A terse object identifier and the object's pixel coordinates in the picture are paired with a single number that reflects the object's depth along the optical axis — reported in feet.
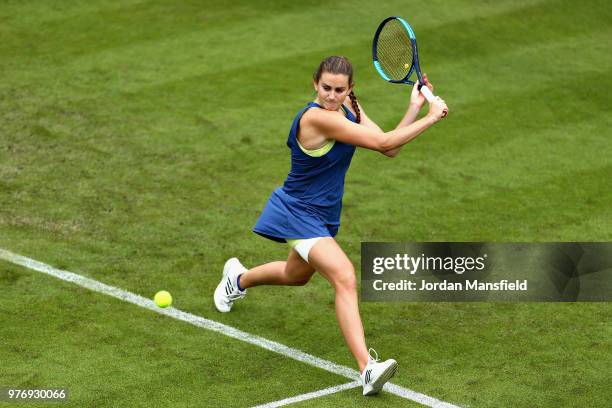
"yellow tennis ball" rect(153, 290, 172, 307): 55.31
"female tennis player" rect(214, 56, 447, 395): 46.73
